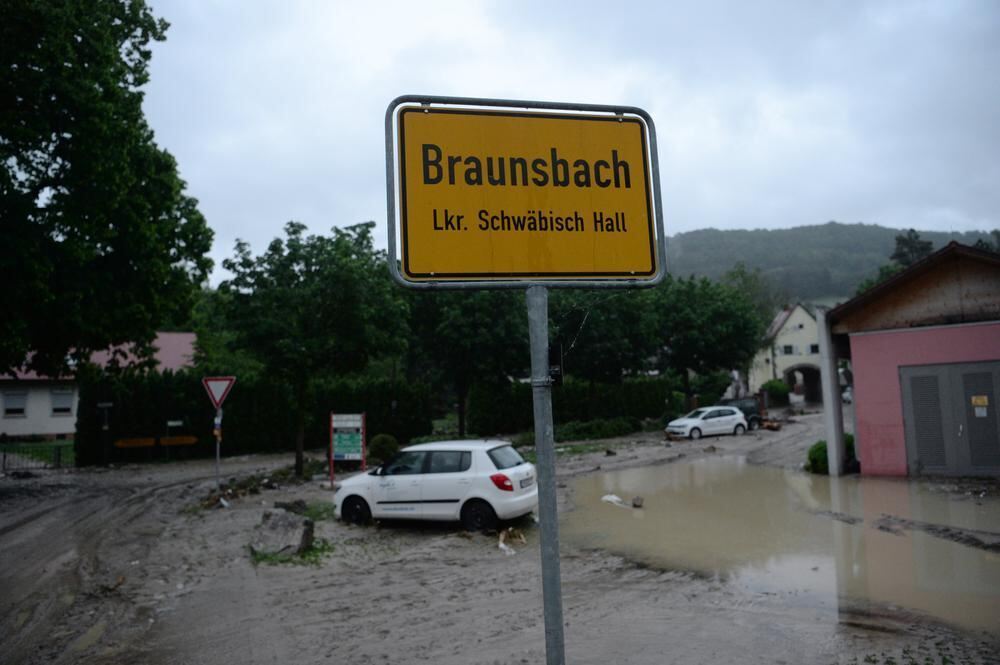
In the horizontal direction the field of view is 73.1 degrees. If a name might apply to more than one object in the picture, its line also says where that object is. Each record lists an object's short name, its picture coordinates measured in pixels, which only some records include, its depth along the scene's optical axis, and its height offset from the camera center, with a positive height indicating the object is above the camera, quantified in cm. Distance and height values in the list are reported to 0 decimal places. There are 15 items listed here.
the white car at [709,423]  3106 -143
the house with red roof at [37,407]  3419 +43
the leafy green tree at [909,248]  8306 +1715
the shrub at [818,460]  1769 -189
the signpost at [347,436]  1766 -84
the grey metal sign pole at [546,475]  236 -28
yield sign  1623 +52
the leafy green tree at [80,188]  1365 +506
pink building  1477 +43
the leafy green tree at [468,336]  2902 +280
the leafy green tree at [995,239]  10100 +2238
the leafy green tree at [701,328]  3906 +372
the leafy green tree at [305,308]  1864 +275
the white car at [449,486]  1138 -148
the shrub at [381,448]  2342 -157
